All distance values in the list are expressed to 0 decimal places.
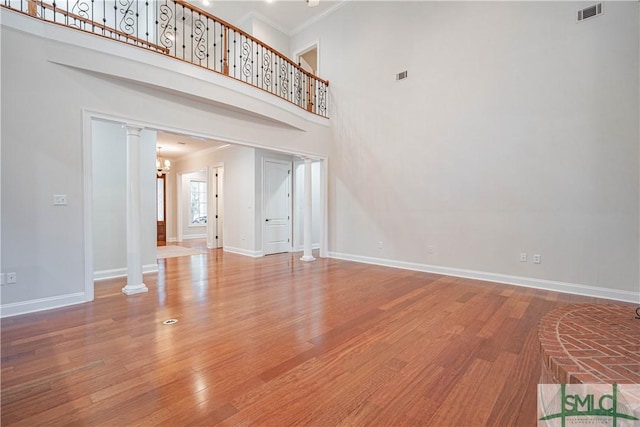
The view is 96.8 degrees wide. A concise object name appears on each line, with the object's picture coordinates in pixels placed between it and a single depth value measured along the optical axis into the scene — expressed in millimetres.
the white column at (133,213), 3887
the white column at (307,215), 6336
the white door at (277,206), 7223
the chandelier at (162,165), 7793
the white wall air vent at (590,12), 3666
